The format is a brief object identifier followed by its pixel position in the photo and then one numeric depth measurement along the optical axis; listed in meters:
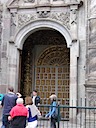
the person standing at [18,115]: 4.43
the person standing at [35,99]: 6.74
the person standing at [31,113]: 4.80
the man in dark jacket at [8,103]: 5.33
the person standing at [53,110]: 5.82
